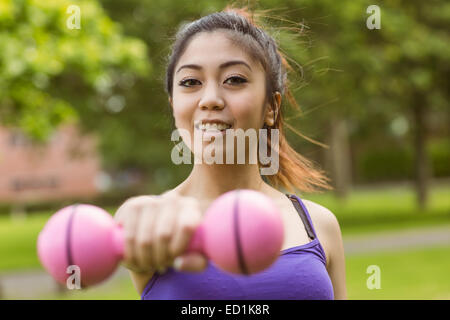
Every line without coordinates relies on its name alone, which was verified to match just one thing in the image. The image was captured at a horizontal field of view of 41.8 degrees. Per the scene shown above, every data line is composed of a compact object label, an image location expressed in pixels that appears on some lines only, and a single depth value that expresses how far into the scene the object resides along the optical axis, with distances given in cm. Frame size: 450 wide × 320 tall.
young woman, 163
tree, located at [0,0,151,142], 702
